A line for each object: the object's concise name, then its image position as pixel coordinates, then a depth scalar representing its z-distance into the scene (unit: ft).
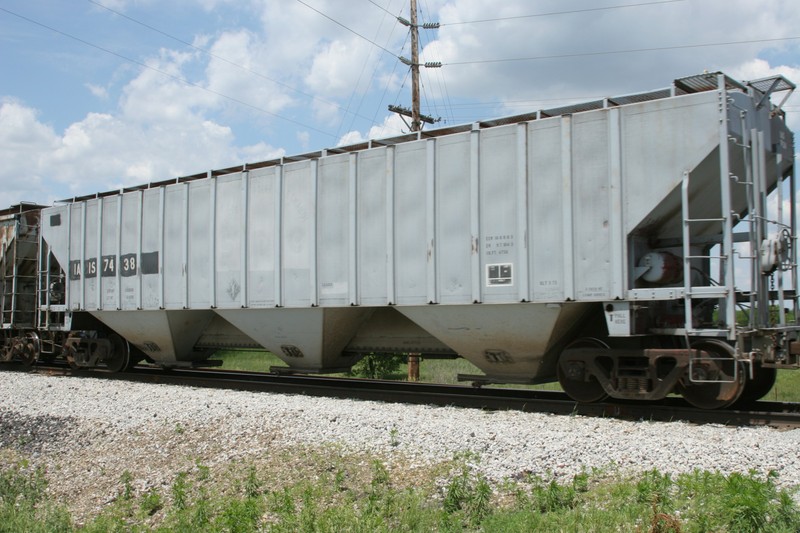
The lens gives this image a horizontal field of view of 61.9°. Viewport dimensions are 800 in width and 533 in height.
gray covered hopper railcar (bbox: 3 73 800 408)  27.25
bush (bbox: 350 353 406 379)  63.10
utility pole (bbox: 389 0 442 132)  67.10
